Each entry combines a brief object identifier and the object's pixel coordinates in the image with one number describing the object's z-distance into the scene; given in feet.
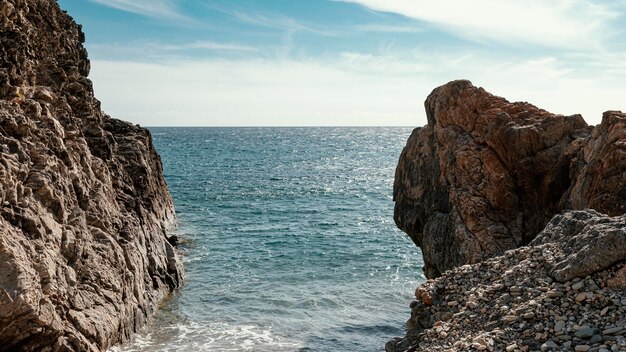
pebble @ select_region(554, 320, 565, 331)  40.04
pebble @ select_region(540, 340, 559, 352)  38.37
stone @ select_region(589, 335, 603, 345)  37.55
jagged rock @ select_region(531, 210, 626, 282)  43.62
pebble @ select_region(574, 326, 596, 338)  38.40
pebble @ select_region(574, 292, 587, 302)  41.96
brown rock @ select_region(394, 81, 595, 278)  76.48
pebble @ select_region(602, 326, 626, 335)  37.70
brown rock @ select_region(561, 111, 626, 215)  63.10
